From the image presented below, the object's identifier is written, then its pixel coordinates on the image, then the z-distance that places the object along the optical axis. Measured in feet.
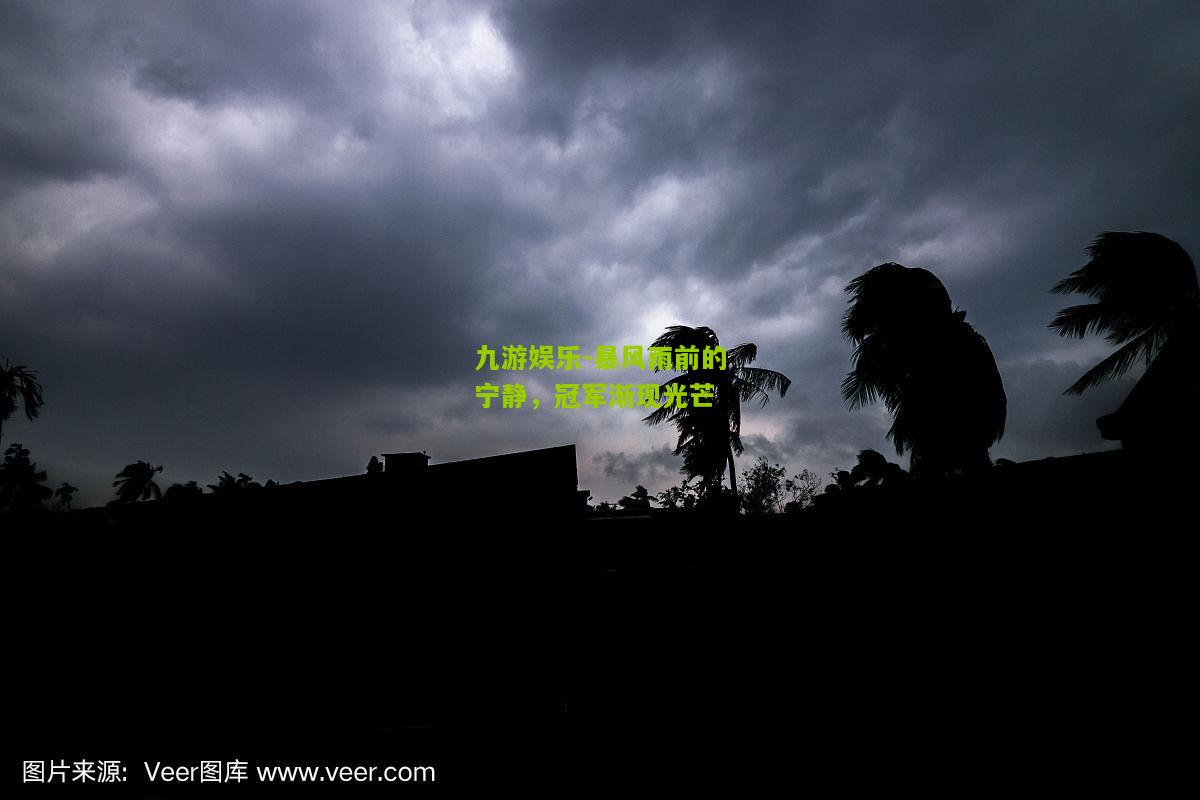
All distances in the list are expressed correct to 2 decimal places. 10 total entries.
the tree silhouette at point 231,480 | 130.62
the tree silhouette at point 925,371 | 44.27
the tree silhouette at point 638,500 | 77.76
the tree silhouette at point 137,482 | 159.33
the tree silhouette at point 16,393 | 85.56
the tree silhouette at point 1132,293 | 39.01
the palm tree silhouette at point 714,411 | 62.64
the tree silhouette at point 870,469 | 75.44
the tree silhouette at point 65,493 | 133.39
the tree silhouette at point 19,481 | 118.11
